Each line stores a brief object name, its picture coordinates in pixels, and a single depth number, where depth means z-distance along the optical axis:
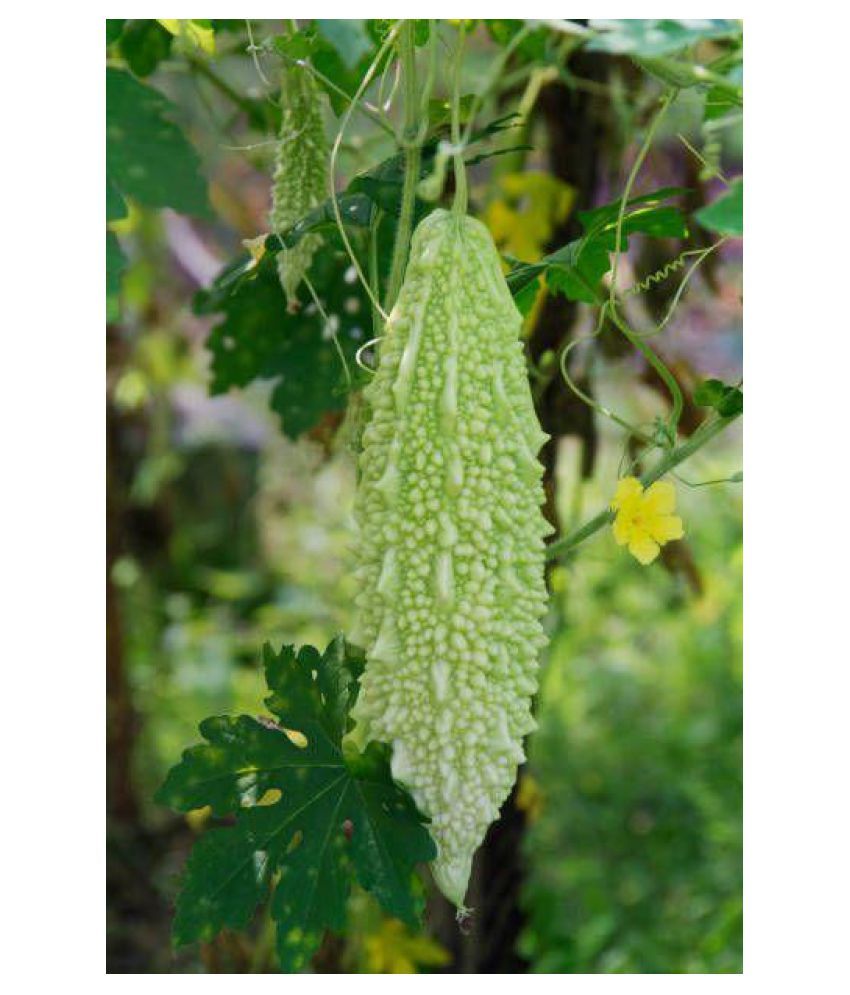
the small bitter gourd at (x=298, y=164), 0.98
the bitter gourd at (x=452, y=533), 0.75
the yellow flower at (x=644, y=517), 0.90
